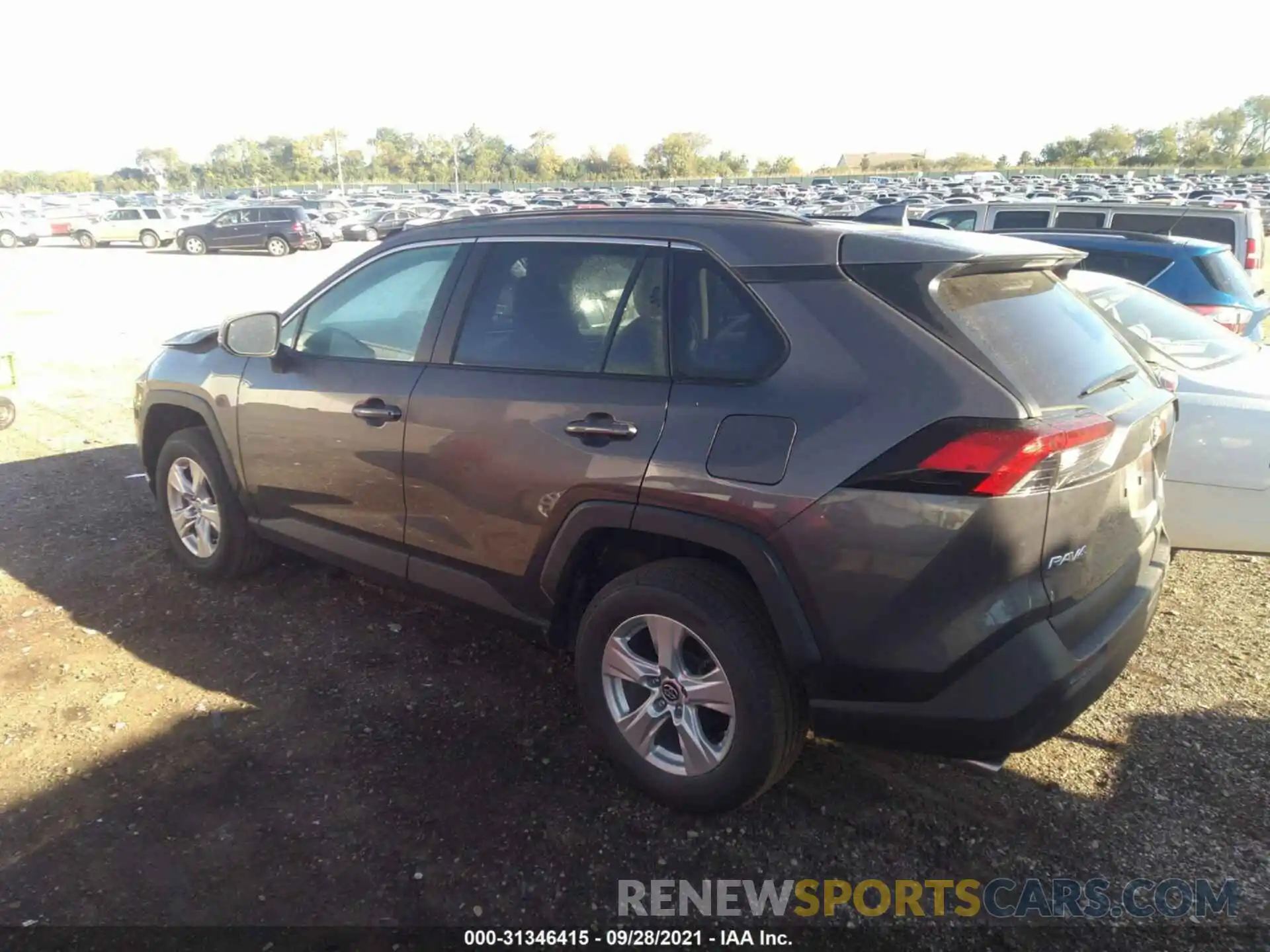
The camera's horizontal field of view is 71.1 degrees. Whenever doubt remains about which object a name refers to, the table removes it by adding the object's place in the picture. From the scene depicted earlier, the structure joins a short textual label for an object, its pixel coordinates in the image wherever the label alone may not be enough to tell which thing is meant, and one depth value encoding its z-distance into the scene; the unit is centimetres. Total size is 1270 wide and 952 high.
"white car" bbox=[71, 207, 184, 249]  3275
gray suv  231
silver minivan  1052
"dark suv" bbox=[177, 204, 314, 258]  3003
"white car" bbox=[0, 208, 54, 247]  3269
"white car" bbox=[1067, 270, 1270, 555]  392
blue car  683
